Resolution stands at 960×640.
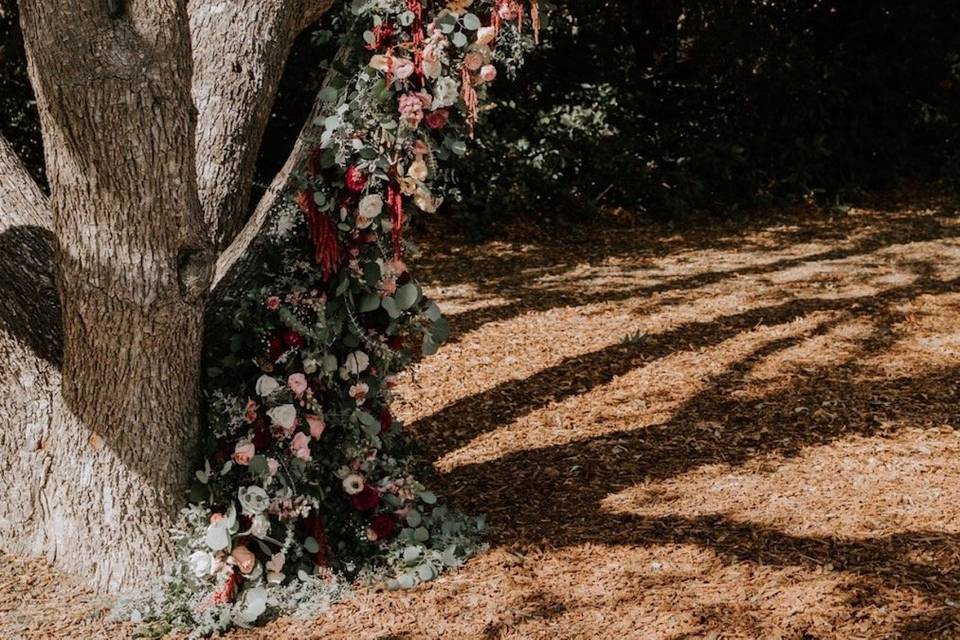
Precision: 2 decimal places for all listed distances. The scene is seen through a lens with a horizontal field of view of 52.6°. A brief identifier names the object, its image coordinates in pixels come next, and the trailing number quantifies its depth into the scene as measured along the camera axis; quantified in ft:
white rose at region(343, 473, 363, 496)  11.46
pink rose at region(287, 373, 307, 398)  10.81
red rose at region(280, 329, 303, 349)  10.87
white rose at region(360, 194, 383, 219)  10.44
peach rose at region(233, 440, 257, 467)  10.84
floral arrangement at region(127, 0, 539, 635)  10.50
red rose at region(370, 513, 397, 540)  11.85
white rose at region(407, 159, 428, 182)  10.49
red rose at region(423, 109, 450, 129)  10.60
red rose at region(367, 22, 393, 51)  10.45
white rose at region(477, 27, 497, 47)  10.39
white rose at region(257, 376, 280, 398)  10.80
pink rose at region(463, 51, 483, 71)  10.50
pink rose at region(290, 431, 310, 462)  10.82
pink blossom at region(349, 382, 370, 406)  11.25
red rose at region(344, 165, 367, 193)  10.49
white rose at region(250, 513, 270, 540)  10.75
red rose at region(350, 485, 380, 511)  11.73
